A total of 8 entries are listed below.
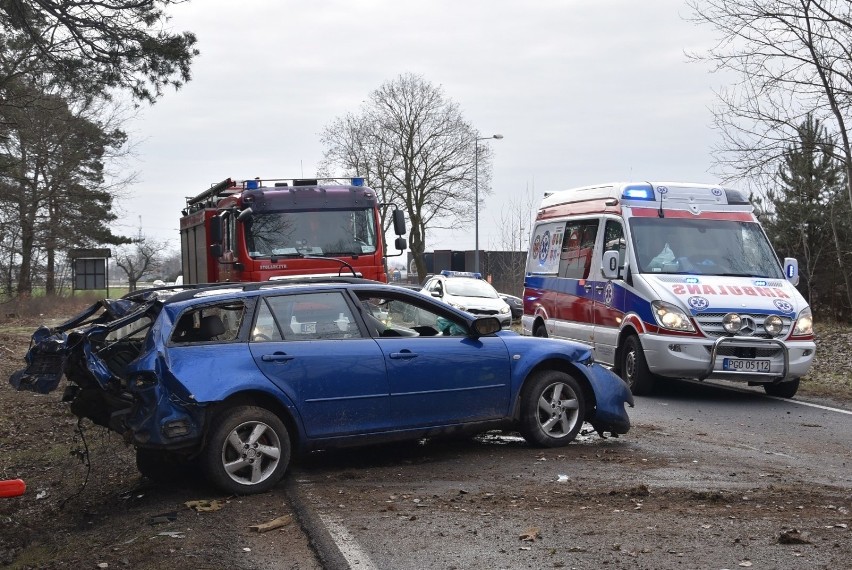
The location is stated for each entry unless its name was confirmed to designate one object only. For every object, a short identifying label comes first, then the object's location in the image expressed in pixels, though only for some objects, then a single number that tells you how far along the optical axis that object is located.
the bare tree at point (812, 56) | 19.25
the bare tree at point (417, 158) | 59.78
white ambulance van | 12.46
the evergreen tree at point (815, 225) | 35.16
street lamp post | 53.68
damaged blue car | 7.01
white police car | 26.36
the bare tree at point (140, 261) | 69.75
